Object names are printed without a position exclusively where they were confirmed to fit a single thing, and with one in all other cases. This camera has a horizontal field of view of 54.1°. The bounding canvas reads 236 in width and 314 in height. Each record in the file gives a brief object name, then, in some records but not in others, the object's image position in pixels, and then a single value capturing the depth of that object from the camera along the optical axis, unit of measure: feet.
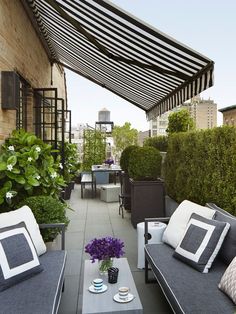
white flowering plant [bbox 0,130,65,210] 10.42
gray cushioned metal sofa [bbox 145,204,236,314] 6.11
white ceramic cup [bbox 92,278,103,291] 6.96
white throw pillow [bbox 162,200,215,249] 9.18
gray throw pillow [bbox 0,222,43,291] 6.86
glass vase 7.68
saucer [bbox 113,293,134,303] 6.43
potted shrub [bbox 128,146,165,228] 16.70
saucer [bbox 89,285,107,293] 6.88
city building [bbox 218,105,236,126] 115.74
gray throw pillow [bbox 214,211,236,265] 7.72
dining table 27.13
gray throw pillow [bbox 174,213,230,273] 7.86
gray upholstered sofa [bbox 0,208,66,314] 5.99
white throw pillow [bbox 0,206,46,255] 8.14
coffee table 6.17
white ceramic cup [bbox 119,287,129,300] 6.52
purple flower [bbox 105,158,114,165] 29.34
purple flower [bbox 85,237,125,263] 7.59
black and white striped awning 11.34
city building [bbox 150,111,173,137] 208.61
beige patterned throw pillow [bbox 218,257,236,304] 6.14
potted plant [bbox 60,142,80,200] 24.20
